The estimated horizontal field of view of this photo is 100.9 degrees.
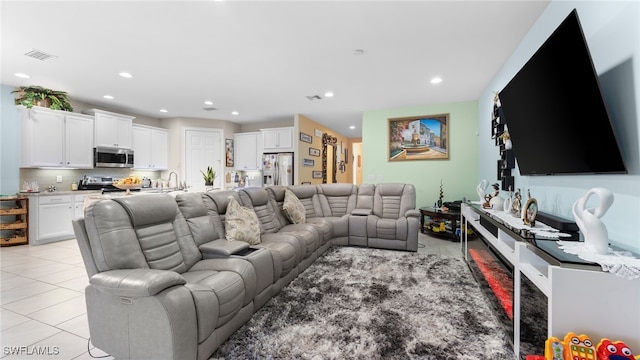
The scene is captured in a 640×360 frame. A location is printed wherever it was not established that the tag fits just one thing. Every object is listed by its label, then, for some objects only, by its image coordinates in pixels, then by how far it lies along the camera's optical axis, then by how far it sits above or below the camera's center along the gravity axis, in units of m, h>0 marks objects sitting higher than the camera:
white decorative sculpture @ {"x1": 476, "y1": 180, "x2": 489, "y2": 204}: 3.24 -0.13
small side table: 4.49 -0.78
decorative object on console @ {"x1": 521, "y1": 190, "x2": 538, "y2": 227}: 1.90 -0.24
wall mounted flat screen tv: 1.45 +0.46
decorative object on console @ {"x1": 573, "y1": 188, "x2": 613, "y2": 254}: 1.25 -0.21
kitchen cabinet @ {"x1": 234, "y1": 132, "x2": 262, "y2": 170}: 7.10 +0.72
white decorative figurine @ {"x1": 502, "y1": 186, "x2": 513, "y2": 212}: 2.54 -0.25
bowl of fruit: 4.68 -0.13
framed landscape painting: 5.16 +0.83
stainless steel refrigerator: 6.43 +0.21
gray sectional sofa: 1.40 -0.65
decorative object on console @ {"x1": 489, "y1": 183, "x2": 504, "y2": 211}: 2.71 -0.25
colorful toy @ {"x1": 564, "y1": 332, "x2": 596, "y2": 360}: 1.07 -0.69
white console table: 1.11 -0.53
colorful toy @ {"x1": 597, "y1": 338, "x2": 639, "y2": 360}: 1.04 -0.68
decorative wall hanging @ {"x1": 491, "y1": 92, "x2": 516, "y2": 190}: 2.99 +0.37
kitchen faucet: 6.71 -0.10
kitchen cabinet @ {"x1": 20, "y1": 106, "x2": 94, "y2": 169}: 4.36 +0.64
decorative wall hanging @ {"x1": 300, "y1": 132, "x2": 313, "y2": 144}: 6.39 +1.00
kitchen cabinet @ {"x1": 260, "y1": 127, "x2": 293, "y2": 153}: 6.48 +0.95
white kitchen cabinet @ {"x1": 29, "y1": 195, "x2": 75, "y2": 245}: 4.28 -0.72
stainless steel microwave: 5.20 +0.38
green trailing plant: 4.27 +1.30
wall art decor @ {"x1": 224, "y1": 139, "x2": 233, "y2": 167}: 7.05 +0.69
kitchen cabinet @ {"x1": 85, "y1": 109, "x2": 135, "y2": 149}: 5.20 +0.96
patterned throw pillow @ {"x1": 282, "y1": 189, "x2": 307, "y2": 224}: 3.69 -0.44
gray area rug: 1.67 -1.09
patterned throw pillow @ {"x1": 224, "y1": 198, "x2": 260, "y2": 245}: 2.51 -0.47
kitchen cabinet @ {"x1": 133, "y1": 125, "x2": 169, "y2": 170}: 6.07 +0.68
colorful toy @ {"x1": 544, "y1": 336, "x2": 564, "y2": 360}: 1.11 -0.72
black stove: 5.18 -0.17
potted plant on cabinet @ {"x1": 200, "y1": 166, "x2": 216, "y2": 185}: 6.61 -0.01
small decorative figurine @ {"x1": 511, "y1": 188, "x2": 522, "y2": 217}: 2.40 -0.24
